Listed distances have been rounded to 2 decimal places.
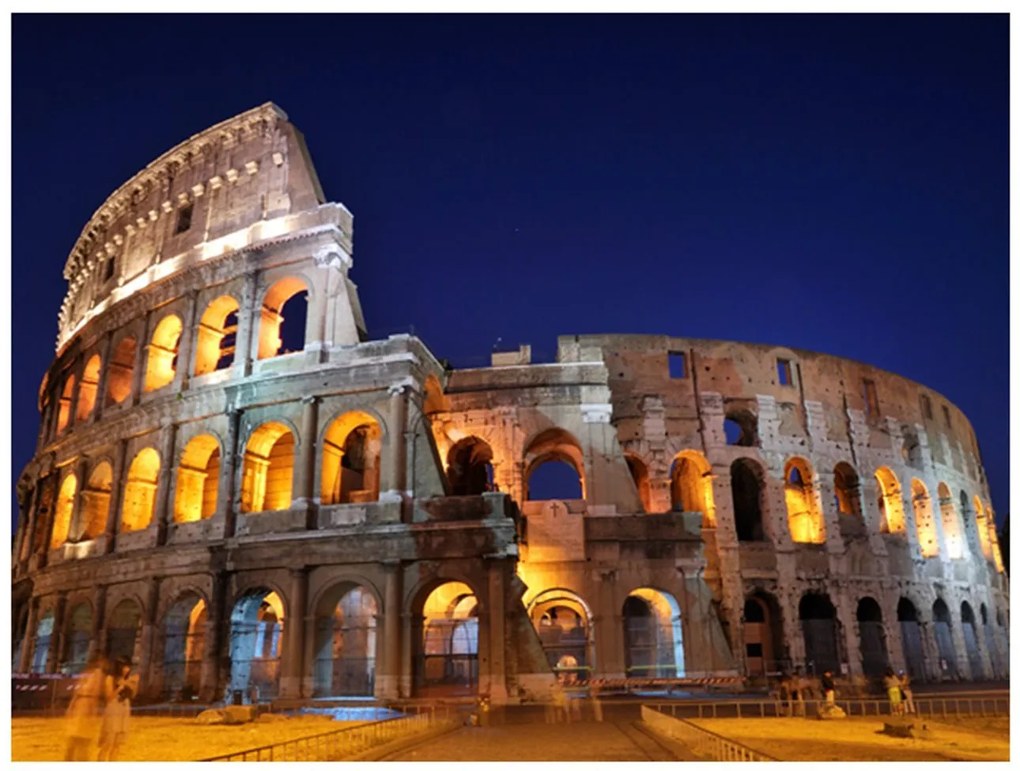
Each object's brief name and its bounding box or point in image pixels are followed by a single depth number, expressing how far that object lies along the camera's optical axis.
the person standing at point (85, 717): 8.13
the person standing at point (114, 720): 8.35
